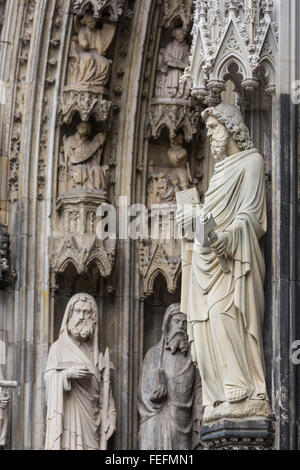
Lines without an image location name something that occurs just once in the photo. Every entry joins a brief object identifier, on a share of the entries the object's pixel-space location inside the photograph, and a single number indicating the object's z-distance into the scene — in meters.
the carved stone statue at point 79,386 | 21.70
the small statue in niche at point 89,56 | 22.30
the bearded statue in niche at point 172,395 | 21.78
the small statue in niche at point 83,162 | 22.27
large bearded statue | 19.45
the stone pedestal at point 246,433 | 19.39
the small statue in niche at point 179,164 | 22.38
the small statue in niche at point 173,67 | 22.39
